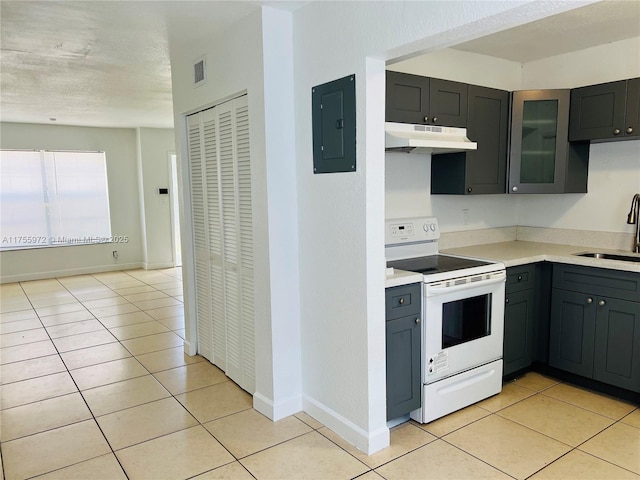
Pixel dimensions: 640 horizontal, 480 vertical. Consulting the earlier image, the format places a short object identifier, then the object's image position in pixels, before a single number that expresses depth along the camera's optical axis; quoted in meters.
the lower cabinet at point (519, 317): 3.11
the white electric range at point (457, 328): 2.64
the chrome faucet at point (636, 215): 3.24
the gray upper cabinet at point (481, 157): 3.29
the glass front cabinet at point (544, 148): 3.42
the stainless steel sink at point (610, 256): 3.17
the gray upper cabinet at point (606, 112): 3.05
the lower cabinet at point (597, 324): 2.82
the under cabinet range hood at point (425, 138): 2.66
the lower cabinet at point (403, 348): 2.50
